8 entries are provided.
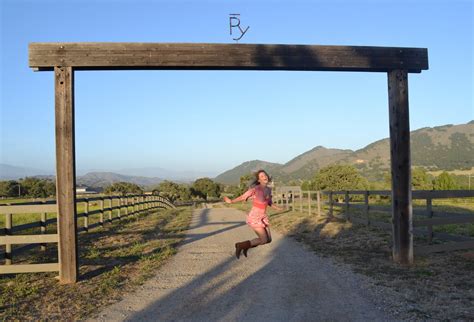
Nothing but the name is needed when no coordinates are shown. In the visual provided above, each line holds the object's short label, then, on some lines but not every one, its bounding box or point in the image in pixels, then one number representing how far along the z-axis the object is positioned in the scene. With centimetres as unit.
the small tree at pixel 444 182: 6302
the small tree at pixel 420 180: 6475
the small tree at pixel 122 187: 7451
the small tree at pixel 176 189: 8788
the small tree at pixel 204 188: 9181
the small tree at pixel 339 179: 7006
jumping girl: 731
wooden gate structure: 776
